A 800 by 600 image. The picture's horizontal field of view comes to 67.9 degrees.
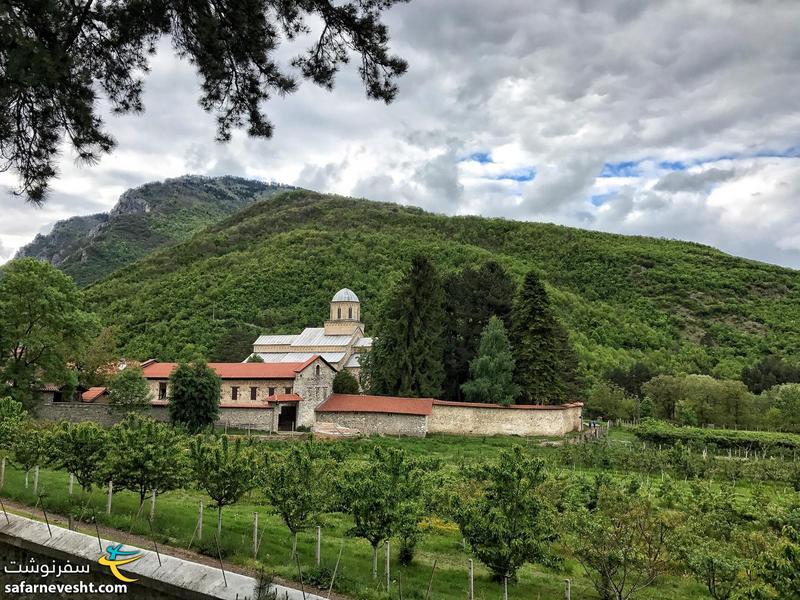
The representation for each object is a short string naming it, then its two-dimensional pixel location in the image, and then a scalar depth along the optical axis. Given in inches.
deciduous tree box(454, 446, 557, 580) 419.2
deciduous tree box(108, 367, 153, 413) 1284.4
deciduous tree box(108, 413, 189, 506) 594.9
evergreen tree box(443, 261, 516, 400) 1635.1
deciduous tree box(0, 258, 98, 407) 1182.9
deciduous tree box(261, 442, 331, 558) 507.5
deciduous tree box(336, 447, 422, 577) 466.3
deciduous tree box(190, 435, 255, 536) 560.4
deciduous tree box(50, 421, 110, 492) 634.8
